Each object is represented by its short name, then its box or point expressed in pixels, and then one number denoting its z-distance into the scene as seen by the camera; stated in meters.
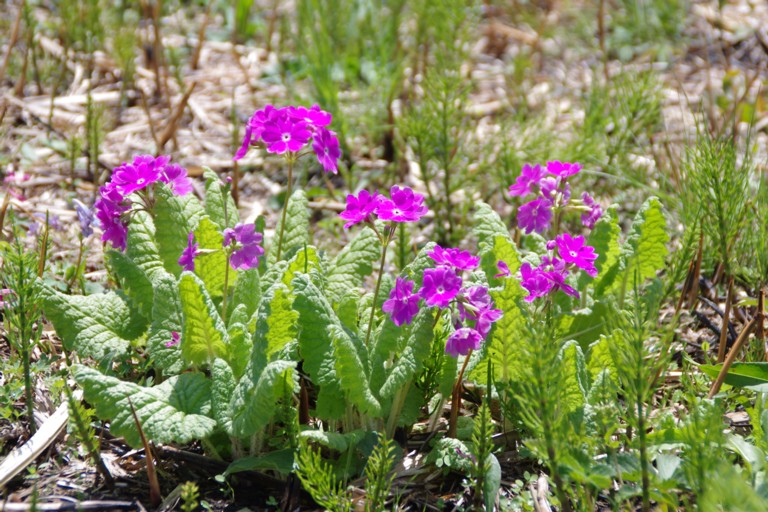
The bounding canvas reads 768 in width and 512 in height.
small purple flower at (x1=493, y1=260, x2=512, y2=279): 4.78
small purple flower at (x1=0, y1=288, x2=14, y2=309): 4.91
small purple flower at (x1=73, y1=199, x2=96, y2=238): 5.80
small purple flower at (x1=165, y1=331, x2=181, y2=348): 4.98
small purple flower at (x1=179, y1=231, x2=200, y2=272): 4.95
